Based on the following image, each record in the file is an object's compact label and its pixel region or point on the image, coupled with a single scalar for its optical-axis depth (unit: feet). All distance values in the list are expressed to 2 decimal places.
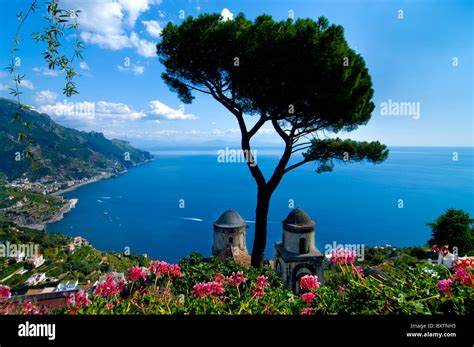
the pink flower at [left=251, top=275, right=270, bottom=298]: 9.74
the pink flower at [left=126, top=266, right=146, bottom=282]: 9.92
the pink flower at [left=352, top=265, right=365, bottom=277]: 9.29
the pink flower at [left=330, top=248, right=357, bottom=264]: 10.14
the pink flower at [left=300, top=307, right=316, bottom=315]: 8.45
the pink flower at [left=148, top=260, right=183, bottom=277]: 10.61
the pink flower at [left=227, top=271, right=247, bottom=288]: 10.08
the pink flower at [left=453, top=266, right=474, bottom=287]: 7.56
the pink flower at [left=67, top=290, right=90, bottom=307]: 8.13
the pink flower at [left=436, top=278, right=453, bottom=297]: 7.43
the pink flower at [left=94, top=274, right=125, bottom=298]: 8.98
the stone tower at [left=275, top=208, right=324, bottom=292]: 38.81
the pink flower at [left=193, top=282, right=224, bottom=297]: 9.14
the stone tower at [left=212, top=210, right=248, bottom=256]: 48.26
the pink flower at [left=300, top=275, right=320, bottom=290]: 9.97
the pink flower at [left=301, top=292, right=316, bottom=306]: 9.08
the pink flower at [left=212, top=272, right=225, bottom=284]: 10.73
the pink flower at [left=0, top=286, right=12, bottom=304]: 8.46
